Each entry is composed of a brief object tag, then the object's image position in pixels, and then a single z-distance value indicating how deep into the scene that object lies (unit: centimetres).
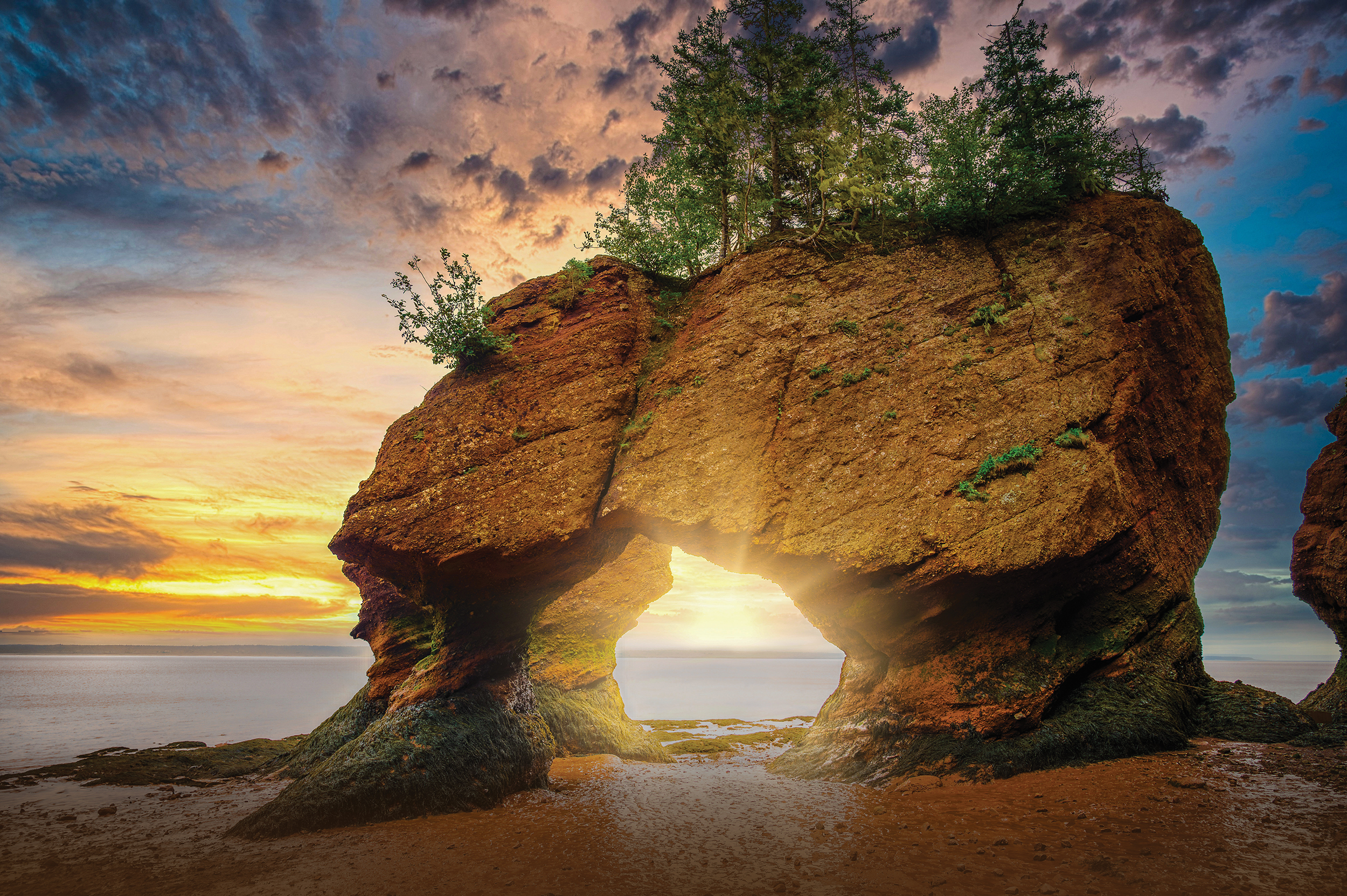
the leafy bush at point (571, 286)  1562
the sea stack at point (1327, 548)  1471
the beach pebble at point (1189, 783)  789
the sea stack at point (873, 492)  1029
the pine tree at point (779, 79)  1712
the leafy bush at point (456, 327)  1441
